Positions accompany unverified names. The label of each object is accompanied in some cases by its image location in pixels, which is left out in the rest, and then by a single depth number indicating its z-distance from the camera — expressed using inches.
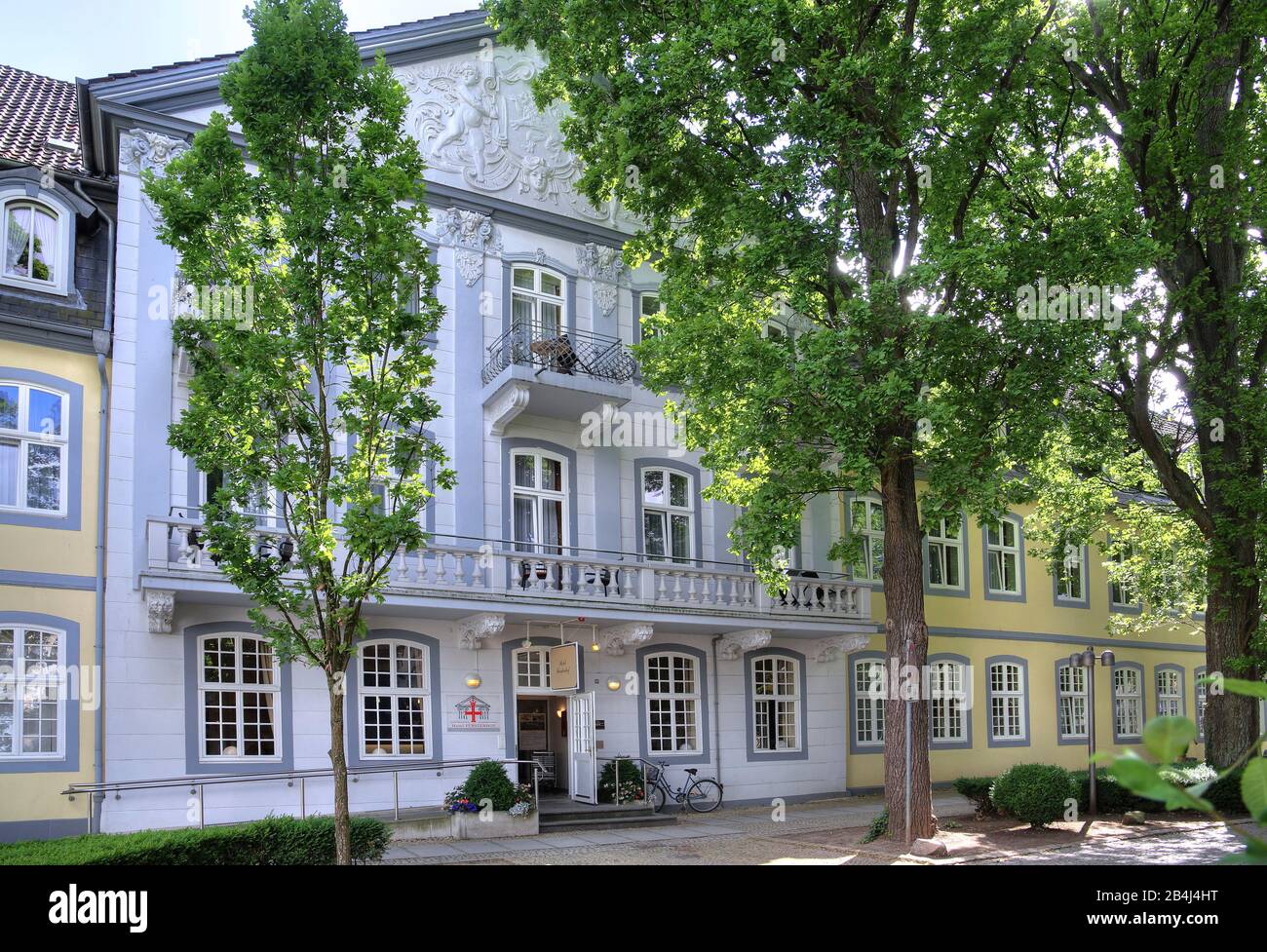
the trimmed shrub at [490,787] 696.4
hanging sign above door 759.1
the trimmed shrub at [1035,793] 695.7
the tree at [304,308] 397.7
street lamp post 740.6
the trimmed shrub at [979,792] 754.2
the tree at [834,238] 595.5
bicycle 845.2
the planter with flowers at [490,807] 686.5
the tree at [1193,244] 732.0
